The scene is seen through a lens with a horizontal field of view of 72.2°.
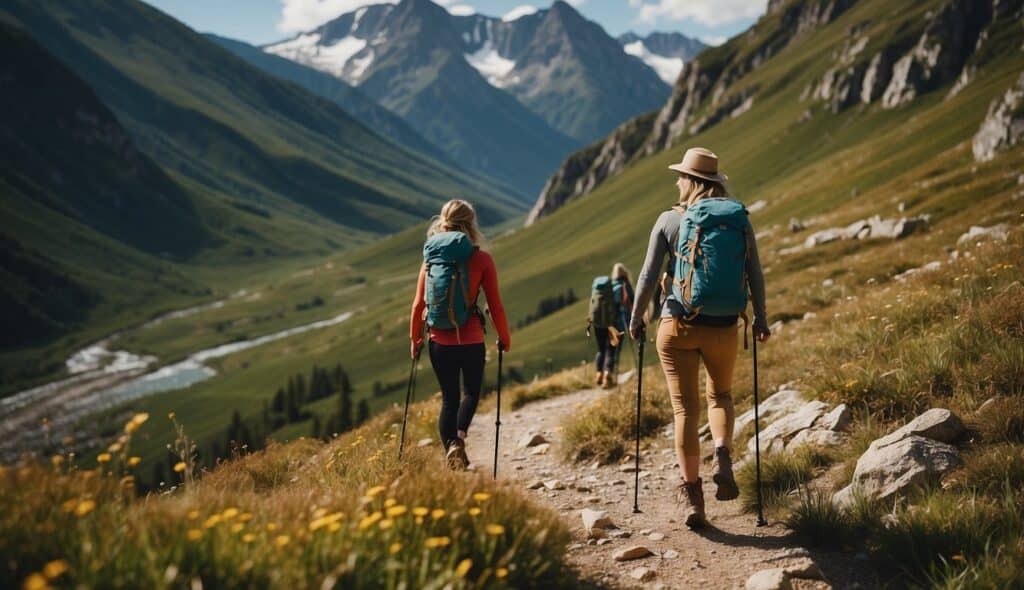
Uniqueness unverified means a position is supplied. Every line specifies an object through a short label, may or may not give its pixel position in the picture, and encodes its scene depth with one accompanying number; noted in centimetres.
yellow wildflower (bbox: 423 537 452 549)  433
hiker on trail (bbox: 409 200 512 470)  865
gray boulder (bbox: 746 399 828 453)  939
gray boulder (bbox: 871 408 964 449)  748
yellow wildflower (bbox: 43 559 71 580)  339
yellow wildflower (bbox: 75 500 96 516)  404
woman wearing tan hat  712
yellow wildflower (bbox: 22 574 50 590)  322
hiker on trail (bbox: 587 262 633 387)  1762
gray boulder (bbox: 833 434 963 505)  687
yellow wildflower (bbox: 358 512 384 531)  439
